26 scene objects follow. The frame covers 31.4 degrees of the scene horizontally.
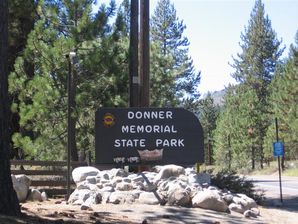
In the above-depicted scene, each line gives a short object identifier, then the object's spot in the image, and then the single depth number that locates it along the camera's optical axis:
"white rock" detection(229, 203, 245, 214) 12.75
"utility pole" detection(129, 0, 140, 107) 16.39
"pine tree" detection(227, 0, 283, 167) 72.12
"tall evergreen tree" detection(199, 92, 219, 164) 75.44
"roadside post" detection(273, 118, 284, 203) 20.05
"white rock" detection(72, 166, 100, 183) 13.88
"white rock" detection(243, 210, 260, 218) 12.40
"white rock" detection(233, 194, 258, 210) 12.99
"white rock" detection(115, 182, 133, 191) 12.99
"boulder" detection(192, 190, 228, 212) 12.46
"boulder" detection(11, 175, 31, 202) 12.45
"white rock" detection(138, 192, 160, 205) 12.41
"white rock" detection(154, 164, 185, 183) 13.91
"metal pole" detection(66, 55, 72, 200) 13.60
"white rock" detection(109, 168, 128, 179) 13.98
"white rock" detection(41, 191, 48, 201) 13.27
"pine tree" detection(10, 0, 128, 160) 16.81
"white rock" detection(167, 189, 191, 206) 12.45
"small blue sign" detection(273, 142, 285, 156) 20.05
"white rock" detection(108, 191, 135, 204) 12.27
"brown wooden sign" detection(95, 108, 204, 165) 14.44
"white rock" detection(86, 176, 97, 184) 13.61
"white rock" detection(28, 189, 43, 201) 12.95
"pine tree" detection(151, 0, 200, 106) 44.41
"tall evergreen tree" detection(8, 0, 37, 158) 18.75
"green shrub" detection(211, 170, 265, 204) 15.66
